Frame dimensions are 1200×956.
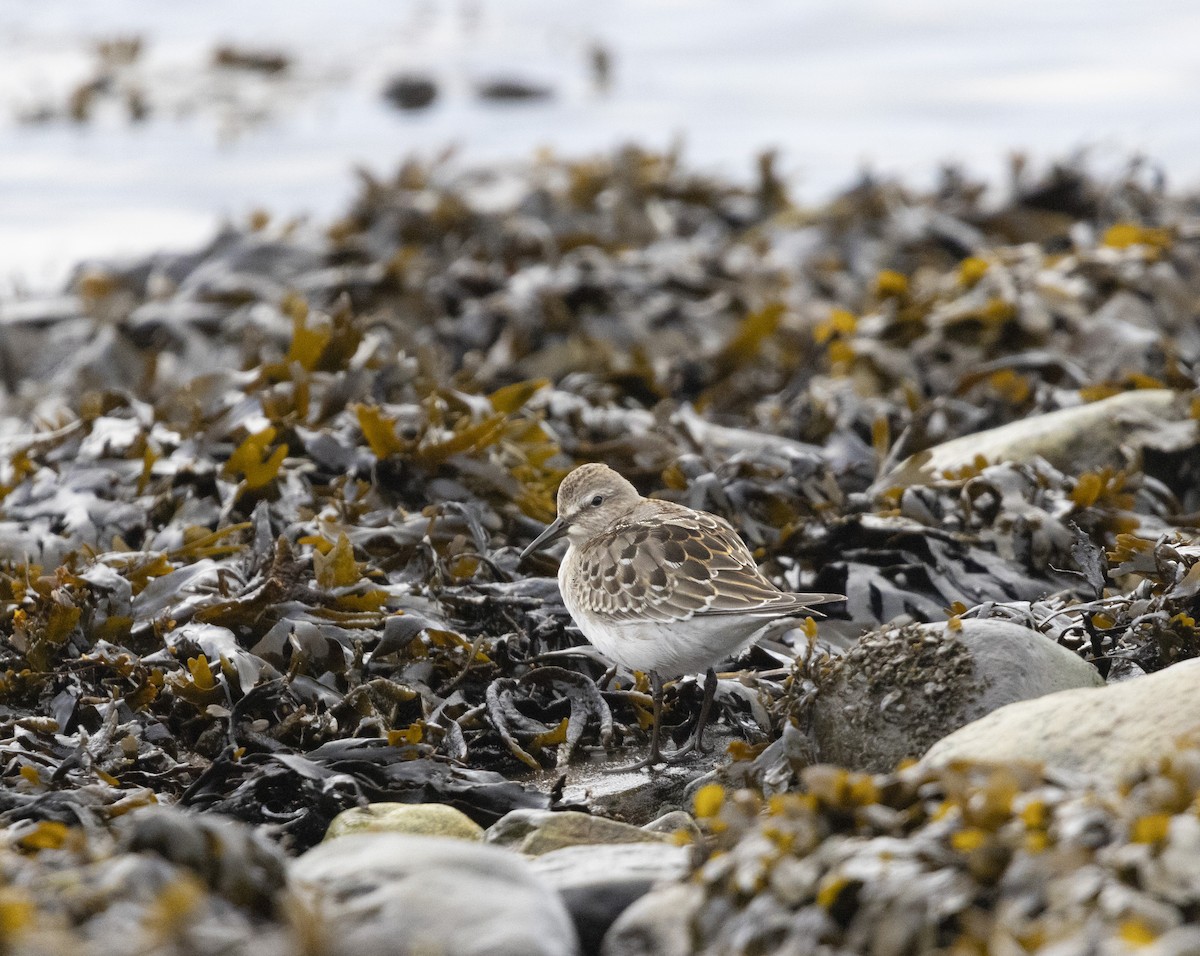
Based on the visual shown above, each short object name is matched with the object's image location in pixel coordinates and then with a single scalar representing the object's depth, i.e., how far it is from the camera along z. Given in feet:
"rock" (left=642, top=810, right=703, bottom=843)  20.06
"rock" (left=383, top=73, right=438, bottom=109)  90.68
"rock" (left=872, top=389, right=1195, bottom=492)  31.09
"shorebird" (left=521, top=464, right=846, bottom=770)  22.74
